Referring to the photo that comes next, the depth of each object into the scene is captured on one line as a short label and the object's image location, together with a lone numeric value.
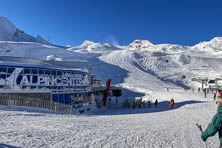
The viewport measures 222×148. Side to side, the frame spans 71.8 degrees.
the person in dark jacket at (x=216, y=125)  3.01
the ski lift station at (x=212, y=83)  56.06
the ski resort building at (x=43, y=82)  19.08
